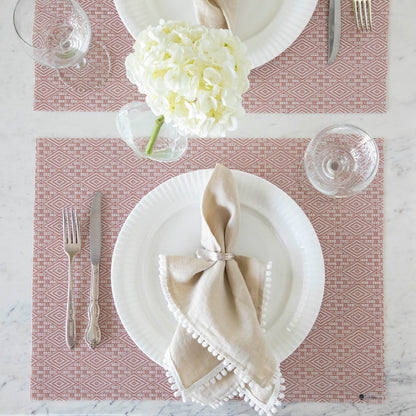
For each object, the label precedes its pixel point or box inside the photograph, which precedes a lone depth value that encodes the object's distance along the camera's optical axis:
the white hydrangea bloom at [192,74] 0.49
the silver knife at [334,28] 0.78
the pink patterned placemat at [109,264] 0.80
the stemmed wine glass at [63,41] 0.73
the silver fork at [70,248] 0.78
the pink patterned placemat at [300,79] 0.80
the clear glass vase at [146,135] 0.73
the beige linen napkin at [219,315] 0.68
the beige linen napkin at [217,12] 0.69
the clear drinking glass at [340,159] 0.76
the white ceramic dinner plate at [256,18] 0.75
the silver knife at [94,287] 0.78
